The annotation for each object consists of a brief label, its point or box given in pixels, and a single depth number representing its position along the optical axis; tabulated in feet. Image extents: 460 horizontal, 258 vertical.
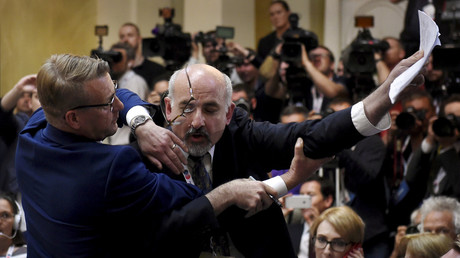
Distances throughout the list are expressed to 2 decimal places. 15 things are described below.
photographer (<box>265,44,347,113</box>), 21.80
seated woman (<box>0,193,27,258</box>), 14.52
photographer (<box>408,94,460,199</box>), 17.66
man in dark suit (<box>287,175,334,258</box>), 16.90
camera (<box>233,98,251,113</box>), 18.37
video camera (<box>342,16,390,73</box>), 21.43
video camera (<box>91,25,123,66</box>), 22.47
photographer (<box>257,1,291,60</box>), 26.03
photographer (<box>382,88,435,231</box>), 18.45
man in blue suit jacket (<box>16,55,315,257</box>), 8.36
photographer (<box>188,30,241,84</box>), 22.85
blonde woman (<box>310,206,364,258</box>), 14.23
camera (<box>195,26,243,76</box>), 22.78
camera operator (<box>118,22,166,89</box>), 24.68
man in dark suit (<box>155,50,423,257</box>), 9.68
